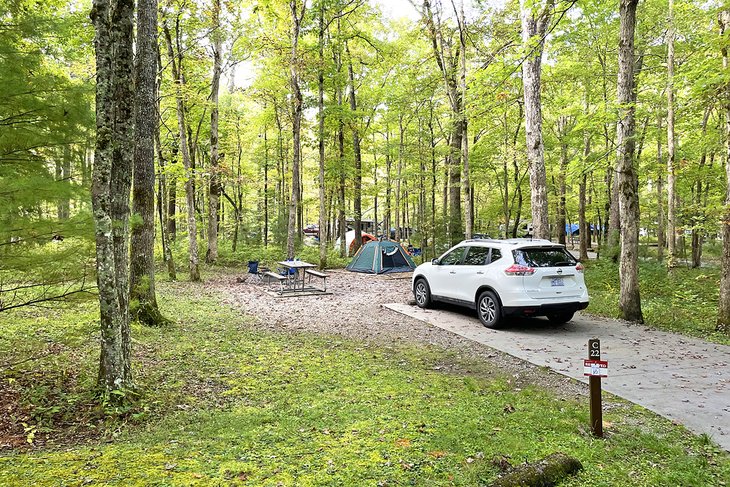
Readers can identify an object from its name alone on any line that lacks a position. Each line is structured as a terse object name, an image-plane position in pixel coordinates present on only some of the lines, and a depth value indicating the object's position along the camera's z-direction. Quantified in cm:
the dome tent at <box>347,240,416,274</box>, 1894
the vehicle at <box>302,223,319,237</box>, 5126
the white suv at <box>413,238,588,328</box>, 802
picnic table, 1340
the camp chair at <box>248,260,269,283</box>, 1623
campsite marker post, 392
